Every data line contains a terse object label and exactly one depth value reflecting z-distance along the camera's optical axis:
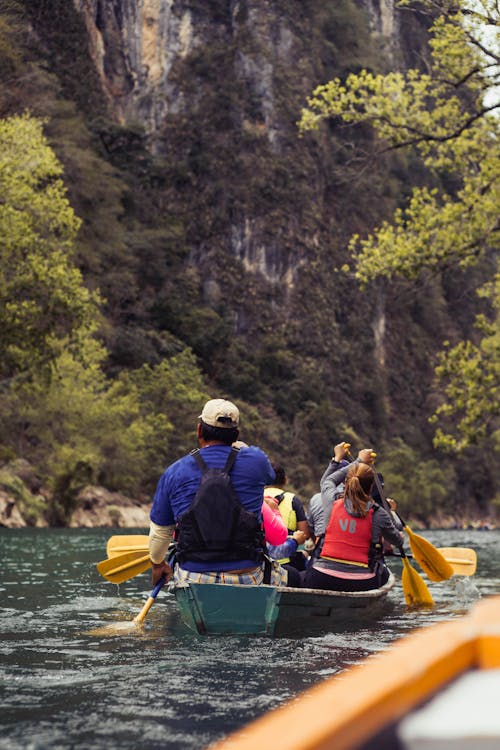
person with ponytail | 17.34
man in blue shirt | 14.27
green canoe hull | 14.34
